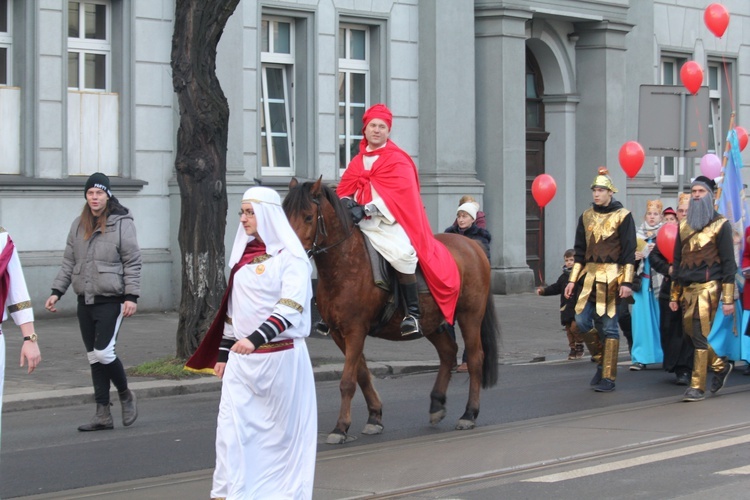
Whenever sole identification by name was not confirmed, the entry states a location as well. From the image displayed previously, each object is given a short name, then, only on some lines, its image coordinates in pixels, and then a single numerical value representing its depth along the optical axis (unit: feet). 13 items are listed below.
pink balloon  53.47
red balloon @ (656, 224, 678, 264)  42.16
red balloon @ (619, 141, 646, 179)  58.75
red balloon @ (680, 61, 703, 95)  55.06
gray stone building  57.72
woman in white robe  21.09
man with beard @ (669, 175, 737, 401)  37.60
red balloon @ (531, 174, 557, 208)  58.90
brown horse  30.27
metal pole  53.83
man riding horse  32.40
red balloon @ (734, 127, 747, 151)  55.11
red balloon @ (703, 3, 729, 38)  58.70
